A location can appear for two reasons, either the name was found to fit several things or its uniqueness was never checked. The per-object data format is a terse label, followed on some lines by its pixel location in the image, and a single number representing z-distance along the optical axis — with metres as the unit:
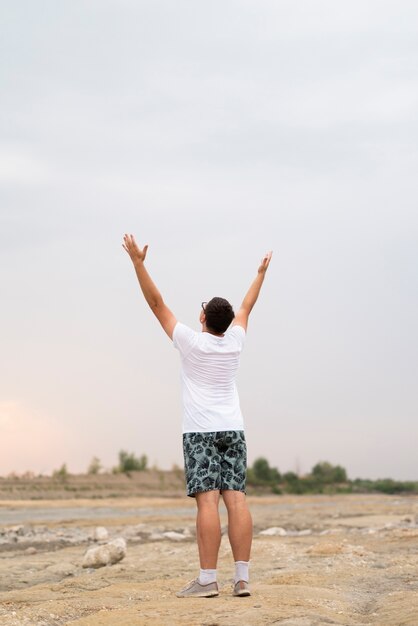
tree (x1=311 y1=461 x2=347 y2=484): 62.31
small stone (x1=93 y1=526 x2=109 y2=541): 18.97
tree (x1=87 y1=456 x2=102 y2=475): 53.25
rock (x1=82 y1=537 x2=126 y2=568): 13.33
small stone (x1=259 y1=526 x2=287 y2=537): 19.88
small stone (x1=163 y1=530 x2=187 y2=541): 18.54
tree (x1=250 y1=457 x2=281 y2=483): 61.06
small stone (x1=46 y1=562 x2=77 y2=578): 12.77
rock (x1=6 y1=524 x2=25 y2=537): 19.55
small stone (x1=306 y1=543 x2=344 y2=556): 13.38
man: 7.75
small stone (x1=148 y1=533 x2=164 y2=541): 18.94
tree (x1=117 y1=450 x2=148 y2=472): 56.84
